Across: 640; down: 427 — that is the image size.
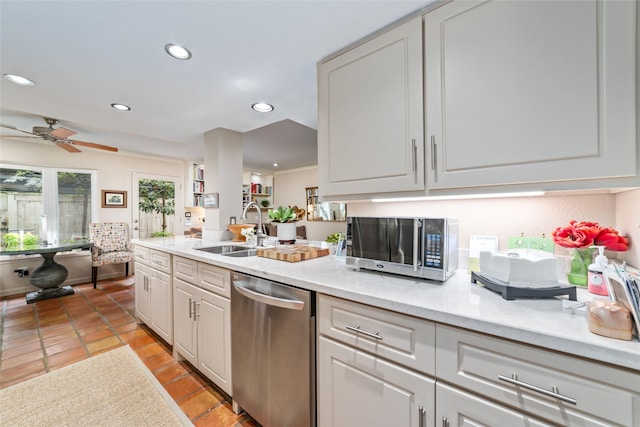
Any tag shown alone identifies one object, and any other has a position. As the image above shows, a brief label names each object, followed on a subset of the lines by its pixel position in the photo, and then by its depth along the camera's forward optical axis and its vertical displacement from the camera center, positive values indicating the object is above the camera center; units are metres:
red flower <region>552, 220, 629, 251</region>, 1.01 -0.11
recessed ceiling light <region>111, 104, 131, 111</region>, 2.35 +1.01
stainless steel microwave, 1.11 -0.16
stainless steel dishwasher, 1.18 -0.73
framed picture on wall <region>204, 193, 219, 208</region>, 2.97 +0.15
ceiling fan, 2.86 +0.92
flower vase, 1.05 -0.23
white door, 4.88 +0.15
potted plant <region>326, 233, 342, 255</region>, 1.97 -0.25
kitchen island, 0.65 -0.45
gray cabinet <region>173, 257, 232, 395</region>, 1.62 -0.76
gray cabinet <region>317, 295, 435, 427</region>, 0.89 -0.61
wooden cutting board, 1.66 -0.28
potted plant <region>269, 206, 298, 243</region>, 2.20 -0.09
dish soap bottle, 0.97 -0.25
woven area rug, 1.52 -1.24
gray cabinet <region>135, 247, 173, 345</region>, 2.18 -0.74
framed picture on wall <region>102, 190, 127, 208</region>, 4.51 +0.26
